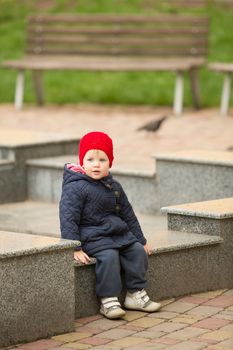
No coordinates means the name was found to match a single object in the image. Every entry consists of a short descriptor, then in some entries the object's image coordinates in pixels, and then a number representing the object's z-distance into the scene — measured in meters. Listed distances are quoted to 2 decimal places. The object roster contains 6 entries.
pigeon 17.20
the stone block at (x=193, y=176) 12.26
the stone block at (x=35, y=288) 8.56
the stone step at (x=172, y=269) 9.45
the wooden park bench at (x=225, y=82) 19.72
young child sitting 9.42
